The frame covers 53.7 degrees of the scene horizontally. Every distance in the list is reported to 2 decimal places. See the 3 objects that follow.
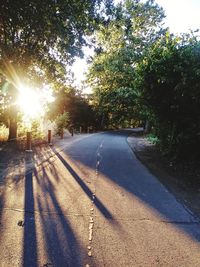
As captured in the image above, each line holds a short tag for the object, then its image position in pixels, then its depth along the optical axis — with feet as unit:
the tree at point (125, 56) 66.65
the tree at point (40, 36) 26.80
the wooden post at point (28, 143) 33.49
